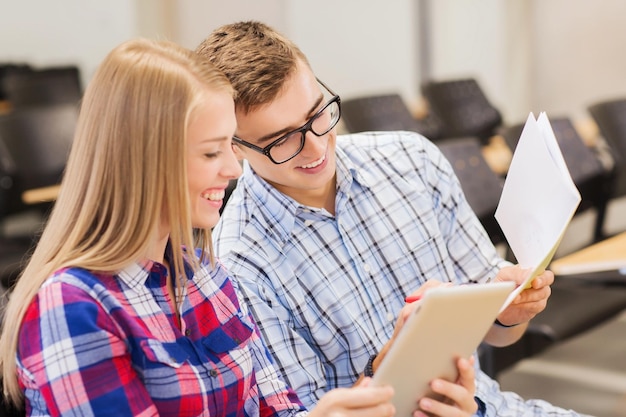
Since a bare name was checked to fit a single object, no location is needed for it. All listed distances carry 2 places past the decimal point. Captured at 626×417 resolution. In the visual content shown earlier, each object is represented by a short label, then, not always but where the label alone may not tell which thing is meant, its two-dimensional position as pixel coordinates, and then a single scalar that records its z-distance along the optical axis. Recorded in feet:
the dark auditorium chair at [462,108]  17.83
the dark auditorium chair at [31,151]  13.19
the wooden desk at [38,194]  11.85
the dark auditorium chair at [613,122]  13.83
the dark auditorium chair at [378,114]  14.71
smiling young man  5.34
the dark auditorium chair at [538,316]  8.60
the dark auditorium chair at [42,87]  20.03
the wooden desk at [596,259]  7.65
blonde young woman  3.75
